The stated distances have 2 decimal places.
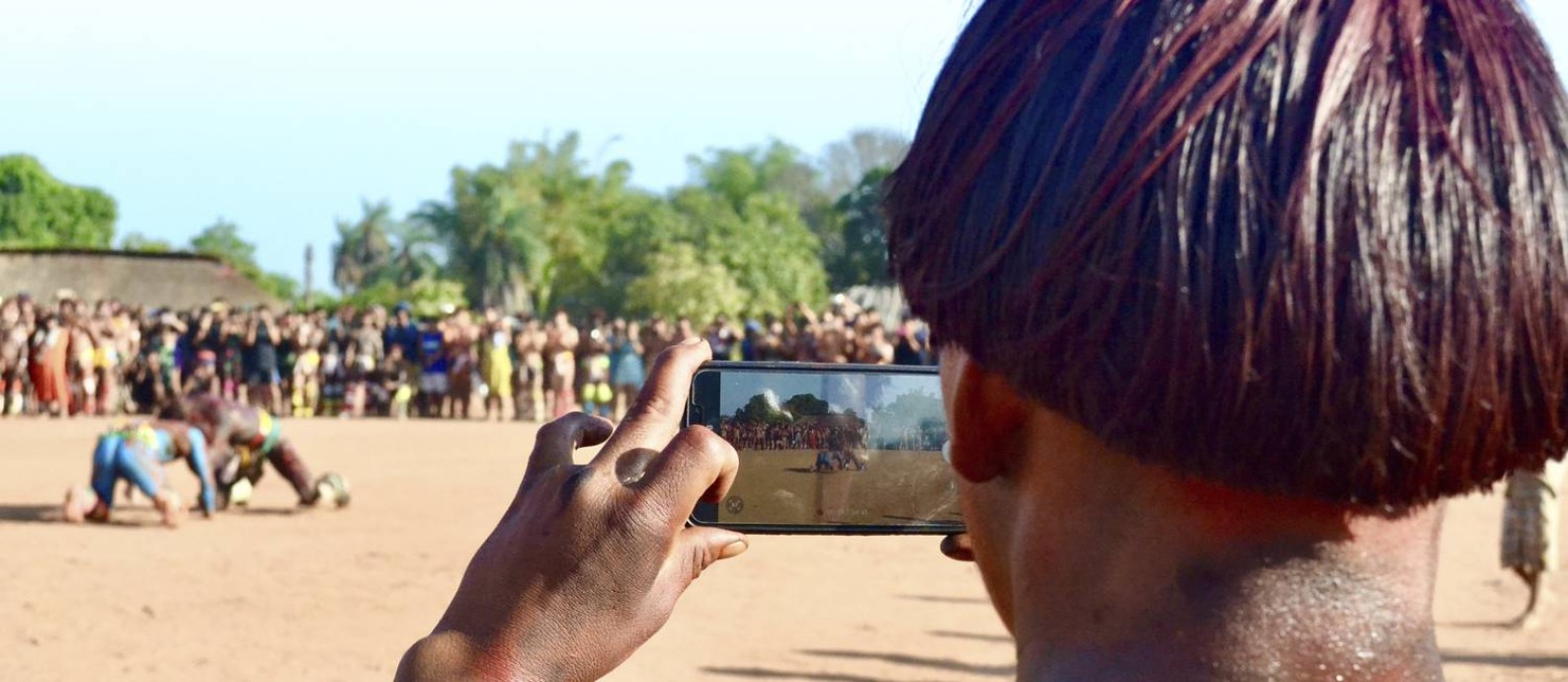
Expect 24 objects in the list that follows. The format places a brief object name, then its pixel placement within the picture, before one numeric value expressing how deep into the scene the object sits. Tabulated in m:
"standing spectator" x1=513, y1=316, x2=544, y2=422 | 26.95
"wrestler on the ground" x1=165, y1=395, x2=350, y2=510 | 13.95
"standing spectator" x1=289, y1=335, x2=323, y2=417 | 27.08
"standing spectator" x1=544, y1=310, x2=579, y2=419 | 26.44
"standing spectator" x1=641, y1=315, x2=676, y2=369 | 28.28
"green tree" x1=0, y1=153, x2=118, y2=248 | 78.12
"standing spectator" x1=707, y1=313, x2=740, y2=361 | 26.25
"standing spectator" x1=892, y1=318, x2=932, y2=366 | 19.08
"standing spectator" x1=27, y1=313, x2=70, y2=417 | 25.20
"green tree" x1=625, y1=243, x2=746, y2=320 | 47.16
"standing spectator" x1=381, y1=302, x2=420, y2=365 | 27.91
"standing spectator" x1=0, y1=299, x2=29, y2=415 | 25.45
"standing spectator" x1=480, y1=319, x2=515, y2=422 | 27.02
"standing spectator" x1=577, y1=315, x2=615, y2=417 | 26.31
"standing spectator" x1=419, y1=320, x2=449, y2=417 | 27.34
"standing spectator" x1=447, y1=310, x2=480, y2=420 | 27.52
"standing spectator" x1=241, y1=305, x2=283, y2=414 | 26.41
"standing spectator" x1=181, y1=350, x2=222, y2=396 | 25.88
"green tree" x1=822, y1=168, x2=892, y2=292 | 53.31
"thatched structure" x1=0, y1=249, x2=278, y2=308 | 48.91
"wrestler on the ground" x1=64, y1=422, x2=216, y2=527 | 13.09
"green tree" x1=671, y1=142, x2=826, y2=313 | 50.56
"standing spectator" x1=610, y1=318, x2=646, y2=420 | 26.56
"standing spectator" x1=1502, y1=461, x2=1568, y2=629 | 8.47
